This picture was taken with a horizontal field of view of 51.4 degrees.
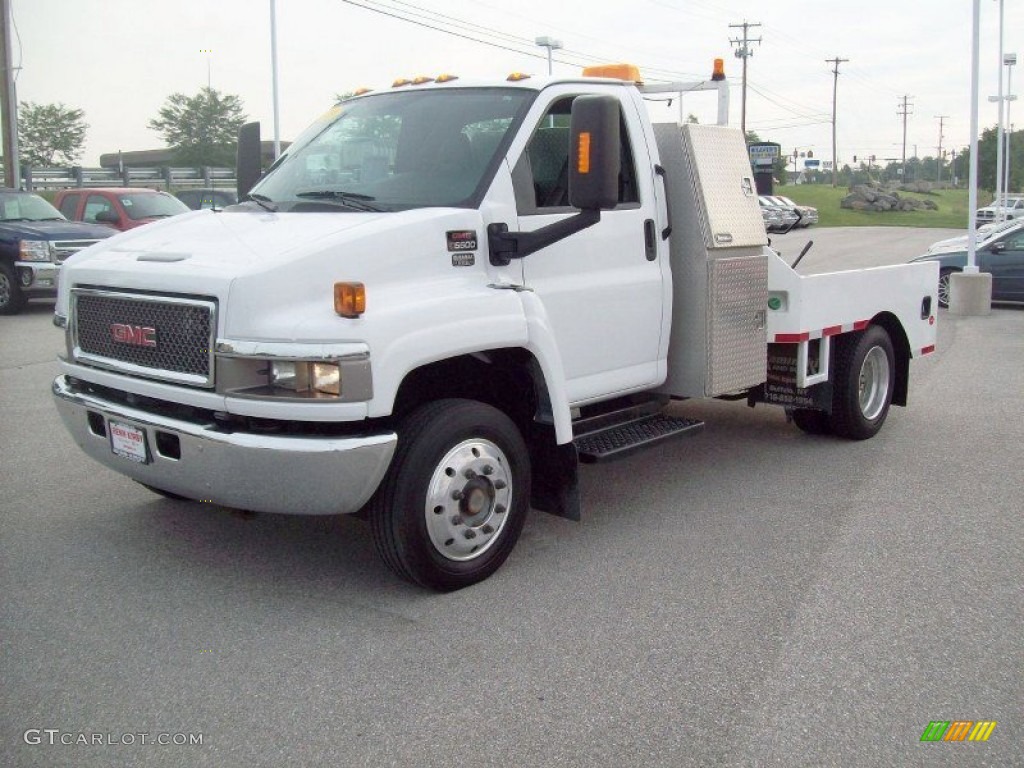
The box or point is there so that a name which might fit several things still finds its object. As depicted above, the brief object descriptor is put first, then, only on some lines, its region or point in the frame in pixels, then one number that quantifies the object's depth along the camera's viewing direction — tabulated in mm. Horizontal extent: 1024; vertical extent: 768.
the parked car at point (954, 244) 18884
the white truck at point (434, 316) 4270
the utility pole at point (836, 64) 94188
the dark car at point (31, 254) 15805
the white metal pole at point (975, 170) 16891
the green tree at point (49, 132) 54906
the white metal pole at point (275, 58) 28922
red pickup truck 18219
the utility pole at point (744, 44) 63078
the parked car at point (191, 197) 22875
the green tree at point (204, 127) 43594
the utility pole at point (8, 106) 23422
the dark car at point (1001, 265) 17719
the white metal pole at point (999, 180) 36125
